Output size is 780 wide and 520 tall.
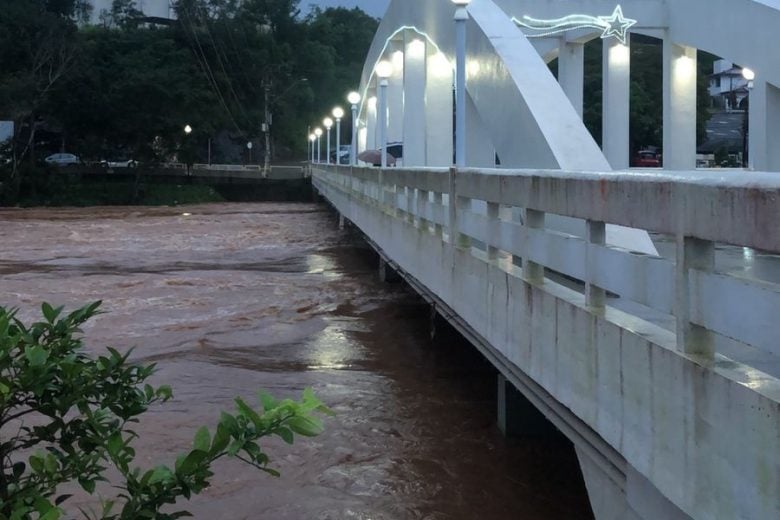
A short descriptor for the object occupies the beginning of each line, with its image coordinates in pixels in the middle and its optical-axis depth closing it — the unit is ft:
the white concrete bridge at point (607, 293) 11.35
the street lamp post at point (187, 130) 216.95
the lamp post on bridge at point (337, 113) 130.21
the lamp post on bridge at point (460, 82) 33.99
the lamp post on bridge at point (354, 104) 100.22
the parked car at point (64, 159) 221.93
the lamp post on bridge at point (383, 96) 67.82
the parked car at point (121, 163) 216.21
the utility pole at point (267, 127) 247.50
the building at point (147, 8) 314.35
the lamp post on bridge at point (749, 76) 56.25
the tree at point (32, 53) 185.26
